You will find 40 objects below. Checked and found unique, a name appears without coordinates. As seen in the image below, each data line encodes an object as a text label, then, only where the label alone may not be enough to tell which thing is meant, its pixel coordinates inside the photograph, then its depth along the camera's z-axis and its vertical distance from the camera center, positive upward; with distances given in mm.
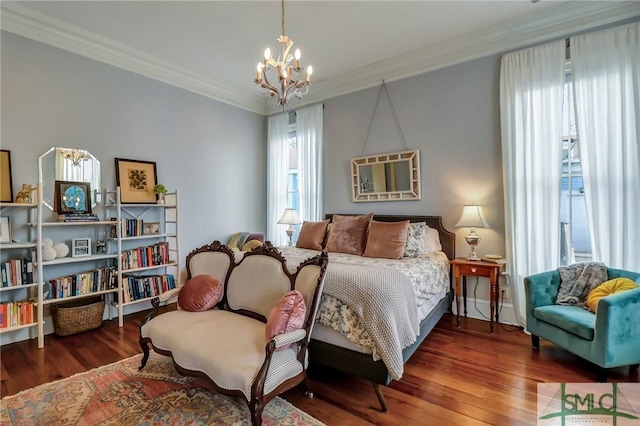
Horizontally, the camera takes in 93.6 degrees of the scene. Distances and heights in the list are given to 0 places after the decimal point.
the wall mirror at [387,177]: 4066 +486
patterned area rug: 1861 -1264
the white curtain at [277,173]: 5375 +723
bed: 1921 -819
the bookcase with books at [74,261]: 3037 -479
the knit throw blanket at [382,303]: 1909 -625
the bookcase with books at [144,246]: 3629 -405
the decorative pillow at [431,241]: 3601 -392
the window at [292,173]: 5336 +693
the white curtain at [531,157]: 3127 +551
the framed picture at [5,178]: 2934 +395
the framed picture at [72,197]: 3221 +214
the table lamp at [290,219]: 4738 -103
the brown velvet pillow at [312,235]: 4016 -315
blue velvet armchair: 2139 -937
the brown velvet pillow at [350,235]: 3723 -303
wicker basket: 3137 -1069
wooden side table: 3150 -692
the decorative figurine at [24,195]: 2992 +226
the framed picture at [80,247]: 3338 -340
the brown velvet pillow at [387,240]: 3322 -335
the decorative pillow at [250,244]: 4315 -452
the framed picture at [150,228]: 3925 -165
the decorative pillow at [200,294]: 2477 -667
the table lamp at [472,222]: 3355 -148
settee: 1697 -796
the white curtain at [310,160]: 4949 +881
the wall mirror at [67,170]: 3232 +528
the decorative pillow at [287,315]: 1812 -642
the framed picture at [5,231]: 2903 -124
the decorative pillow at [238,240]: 4801 -428
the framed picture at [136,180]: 3785 +462
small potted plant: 3977 +320
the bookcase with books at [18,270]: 2826 -499
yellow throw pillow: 2393 -675
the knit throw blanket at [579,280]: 2699 -678
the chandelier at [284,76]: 2330 +1079
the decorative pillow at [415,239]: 3420 -337
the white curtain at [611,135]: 2762 +674
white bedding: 1968 -711
